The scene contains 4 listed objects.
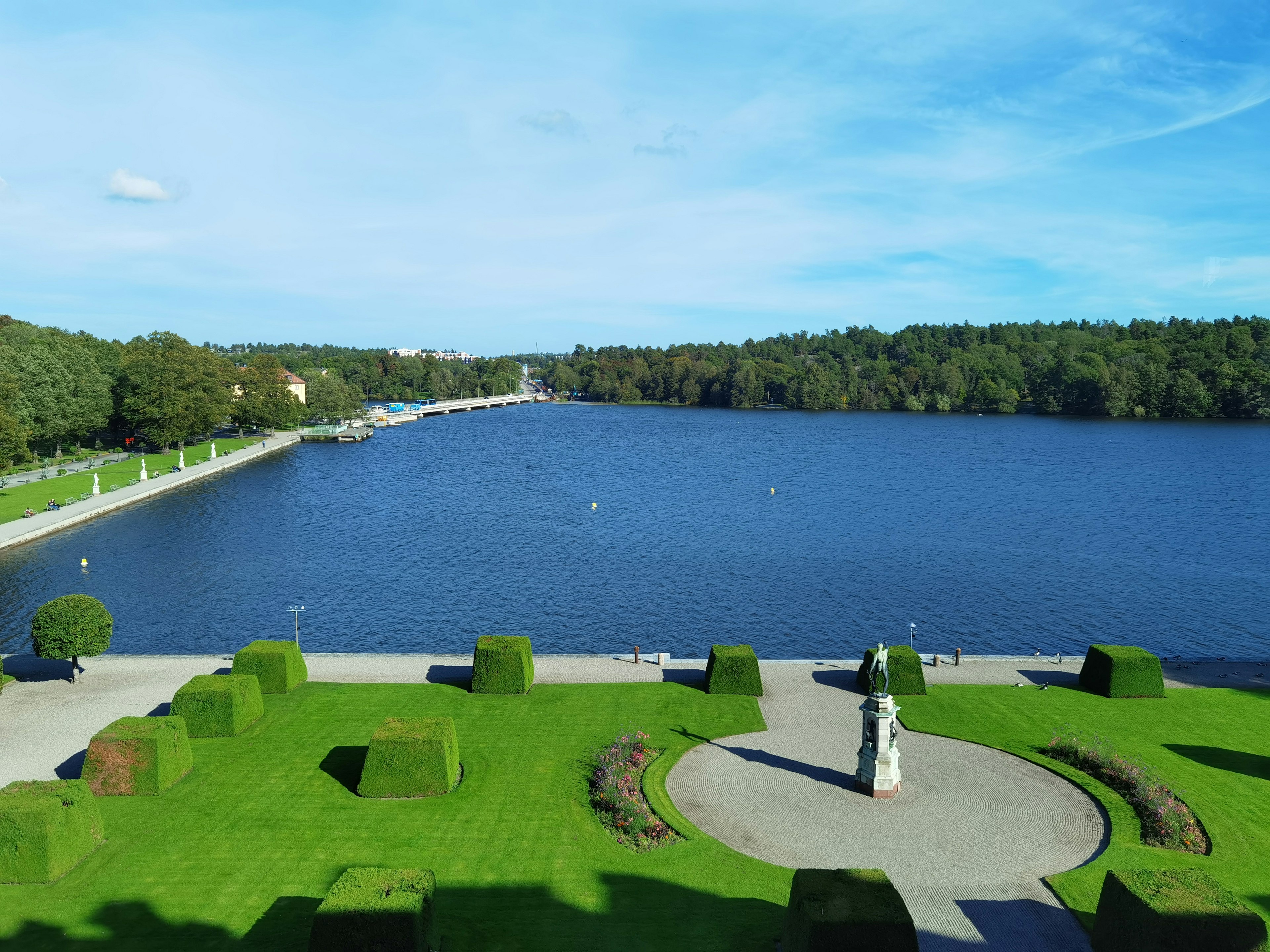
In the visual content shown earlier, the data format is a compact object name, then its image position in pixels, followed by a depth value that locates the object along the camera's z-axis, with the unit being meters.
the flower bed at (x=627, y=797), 21.44
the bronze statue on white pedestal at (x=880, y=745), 23.45
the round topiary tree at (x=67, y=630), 30.92
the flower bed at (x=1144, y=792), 21.44
